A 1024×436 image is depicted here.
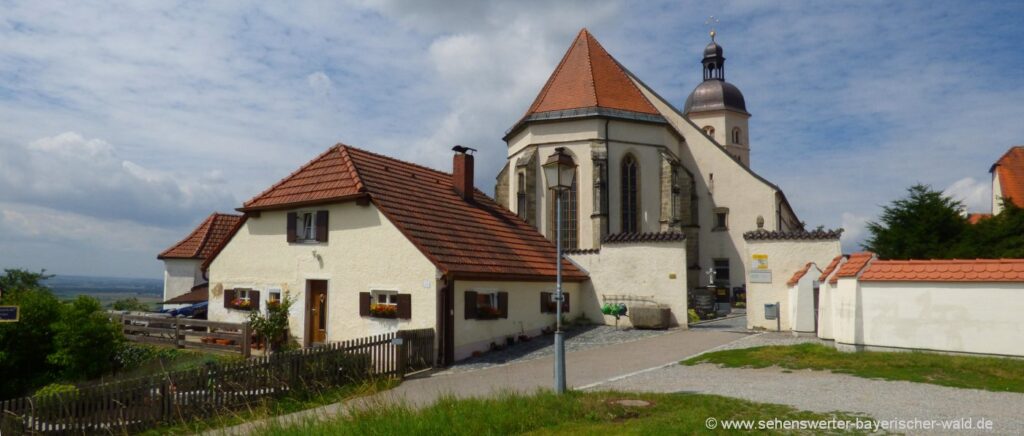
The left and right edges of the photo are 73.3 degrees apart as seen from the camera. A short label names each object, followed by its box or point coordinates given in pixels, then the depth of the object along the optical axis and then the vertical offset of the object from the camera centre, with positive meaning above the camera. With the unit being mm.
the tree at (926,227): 24062 +1401
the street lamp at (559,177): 10891 +1424
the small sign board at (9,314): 11453 -811
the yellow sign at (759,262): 20188 +136
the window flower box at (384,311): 17391 -1140
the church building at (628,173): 32688 +4645
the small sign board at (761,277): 20109 -302
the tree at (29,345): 18762 -2201
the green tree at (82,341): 18297 -2013
